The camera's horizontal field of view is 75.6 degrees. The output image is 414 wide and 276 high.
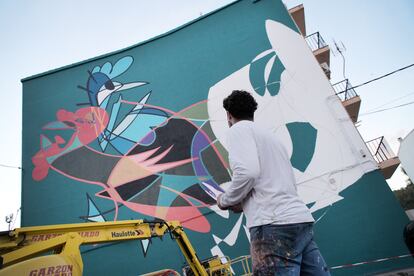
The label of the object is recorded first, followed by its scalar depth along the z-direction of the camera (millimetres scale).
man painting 1438
